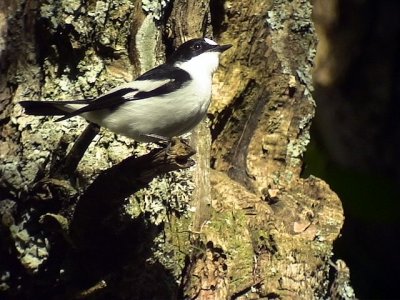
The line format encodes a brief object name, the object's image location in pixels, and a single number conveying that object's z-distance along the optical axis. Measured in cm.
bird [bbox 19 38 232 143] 374
